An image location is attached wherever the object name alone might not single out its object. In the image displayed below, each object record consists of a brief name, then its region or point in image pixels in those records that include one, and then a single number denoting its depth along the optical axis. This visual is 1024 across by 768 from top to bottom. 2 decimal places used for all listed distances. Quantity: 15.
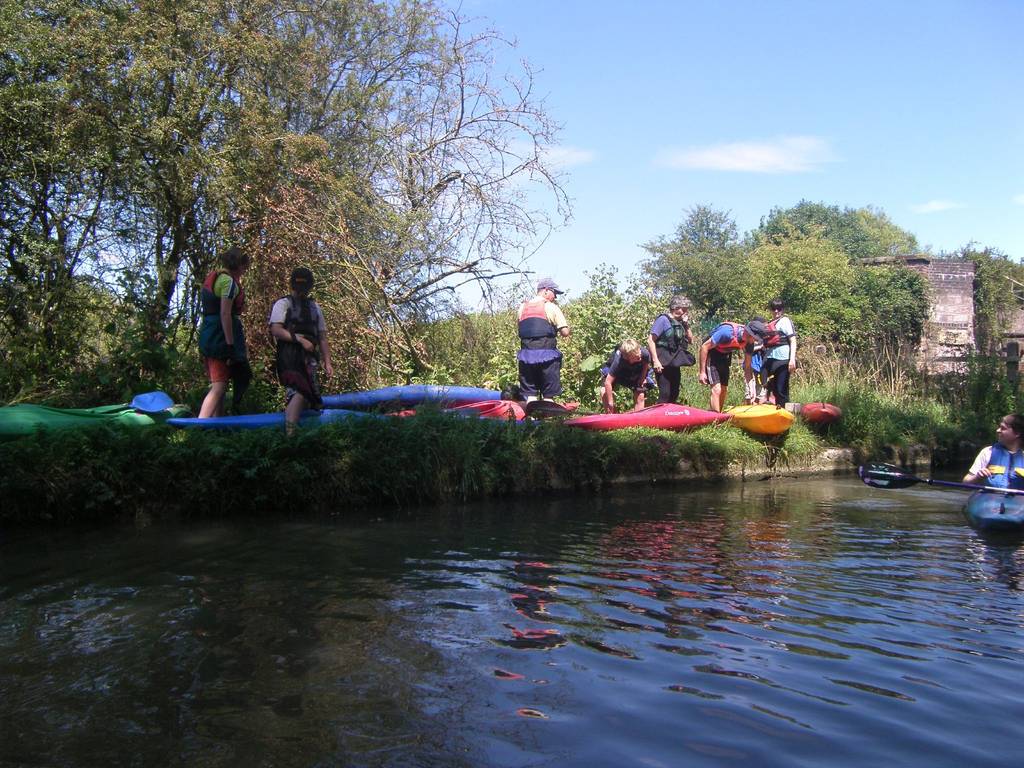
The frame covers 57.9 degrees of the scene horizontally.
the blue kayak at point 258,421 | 8.10
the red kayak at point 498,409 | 10.13
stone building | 32.47
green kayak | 7.36
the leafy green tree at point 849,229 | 57.16
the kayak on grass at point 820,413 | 12.62
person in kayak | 7.75
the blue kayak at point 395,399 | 9.88
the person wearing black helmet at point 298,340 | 8.30
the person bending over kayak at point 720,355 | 11.69
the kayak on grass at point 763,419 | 11.41
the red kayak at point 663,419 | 10.52
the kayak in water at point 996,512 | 7.25
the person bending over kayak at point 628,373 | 11.33
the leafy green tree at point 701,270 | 39.53
